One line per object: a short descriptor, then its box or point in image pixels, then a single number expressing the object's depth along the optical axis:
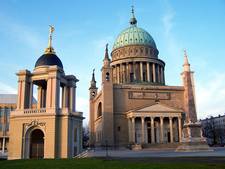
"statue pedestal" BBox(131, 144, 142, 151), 54.73
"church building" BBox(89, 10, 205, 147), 65.00
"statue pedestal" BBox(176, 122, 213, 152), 37.75
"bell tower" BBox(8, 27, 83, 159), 36.22
